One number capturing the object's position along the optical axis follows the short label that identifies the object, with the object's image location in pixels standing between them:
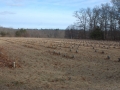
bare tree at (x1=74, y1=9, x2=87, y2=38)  46.17
